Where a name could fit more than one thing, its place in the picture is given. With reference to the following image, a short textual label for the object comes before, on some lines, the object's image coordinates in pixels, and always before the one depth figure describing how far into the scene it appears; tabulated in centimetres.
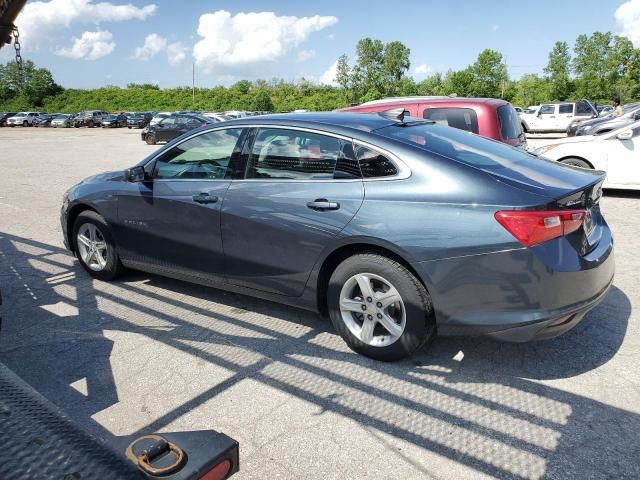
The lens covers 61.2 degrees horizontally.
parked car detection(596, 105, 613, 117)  3581
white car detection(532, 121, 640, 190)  891
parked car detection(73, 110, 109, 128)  5131
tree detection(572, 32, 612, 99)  6844
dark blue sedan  304
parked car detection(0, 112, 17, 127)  5497
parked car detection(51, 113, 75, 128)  5206
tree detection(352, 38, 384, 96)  8444
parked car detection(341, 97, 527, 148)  745
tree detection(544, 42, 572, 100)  7331
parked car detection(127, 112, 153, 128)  4816
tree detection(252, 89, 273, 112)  6875
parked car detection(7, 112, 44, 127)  5431
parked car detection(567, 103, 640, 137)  1747
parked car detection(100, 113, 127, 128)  5006
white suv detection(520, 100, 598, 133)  2825
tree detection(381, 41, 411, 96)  8681
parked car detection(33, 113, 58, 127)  5355
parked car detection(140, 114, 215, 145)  2595
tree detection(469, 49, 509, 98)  5203
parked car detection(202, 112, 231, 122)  2834
